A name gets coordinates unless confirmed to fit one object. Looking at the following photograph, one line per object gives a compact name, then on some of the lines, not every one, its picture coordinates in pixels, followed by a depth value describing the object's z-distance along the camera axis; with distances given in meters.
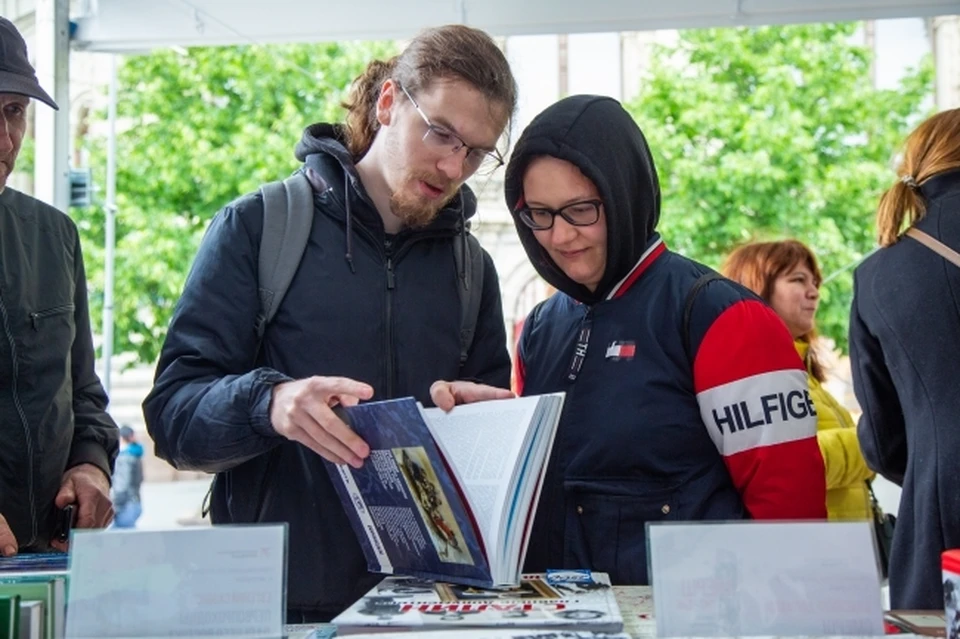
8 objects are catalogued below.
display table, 1.22
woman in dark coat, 2.03
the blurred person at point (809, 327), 3.35
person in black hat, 1.96
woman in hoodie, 1.60
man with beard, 1.61
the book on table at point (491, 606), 1.17
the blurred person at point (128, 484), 10.18
